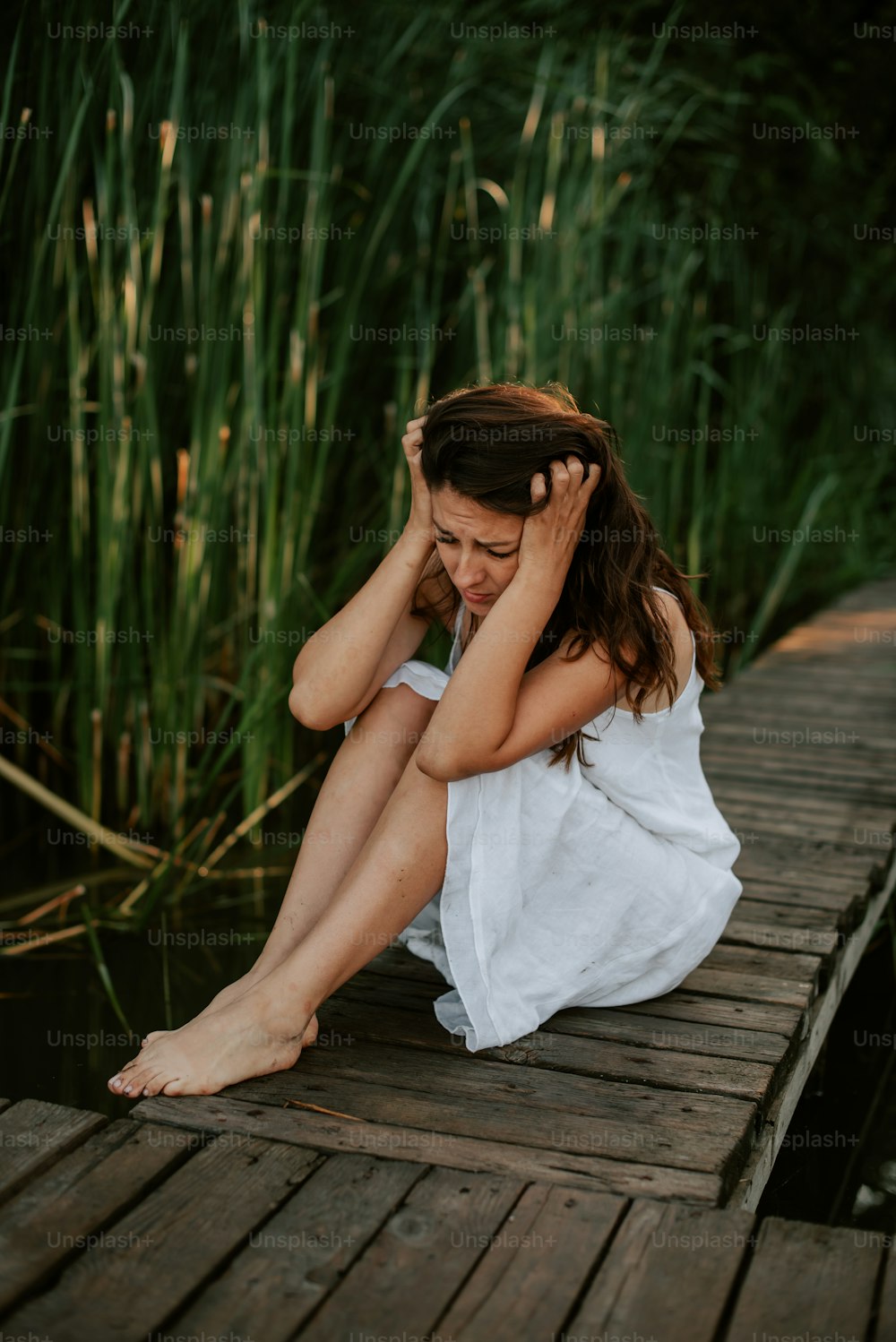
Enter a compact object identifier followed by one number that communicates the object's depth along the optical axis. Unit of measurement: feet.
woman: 5.36
